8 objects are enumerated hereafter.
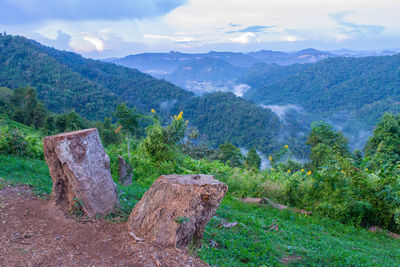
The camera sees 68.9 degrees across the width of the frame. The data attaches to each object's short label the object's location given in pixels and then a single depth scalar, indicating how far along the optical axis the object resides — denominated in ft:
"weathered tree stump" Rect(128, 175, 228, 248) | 11.43
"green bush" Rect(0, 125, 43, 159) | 27.02
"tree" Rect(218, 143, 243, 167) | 53.57
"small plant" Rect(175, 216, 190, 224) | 11.34
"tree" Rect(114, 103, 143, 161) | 25.57
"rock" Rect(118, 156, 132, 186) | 25.26
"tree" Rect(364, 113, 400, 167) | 59.58
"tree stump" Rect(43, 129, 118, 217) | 13.26
